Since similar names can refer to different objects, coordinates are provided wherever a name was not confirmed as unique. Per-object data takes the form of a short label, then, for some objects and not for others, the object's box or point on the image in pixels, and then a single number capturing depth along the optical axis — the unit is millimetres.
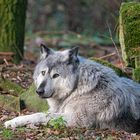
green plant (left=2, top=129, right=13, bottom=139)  15320
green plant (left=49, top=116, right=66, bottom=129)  16281
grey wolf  17141
